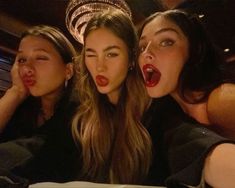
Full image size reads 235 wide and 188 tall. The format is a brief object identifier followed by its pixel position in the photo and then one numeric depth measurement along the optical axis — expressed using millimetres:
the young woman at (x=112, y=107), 975
